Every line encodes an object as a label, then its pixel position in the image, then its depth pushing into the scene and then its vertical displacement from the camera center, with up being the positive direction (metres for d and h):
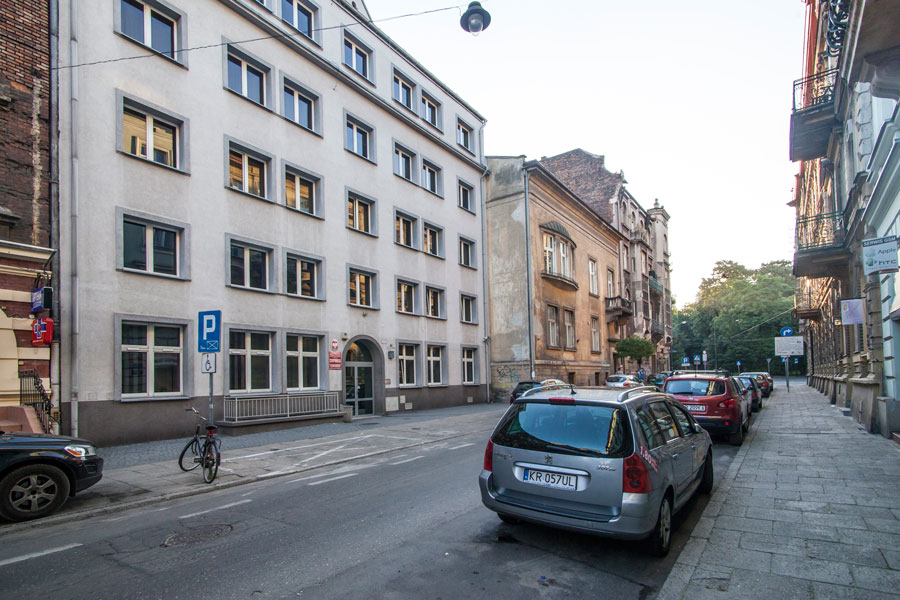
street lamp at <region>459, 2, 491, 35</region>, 10.97 +6.45
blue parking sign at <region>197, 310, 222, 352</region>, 9.74 +0.15
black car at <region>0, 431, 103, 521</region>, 6.61 -1.67
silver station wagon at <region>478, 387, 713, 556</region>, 4.66 -1.26
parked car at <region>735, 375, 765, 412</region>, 21.43 -2.75
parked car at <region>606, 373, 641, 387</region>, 27.82 -2.68
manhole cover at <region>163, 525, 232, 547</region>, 5.61 -2.12
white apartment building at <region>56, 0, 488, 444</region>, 12.93 +3.74
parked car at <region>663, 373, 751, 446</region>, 11.73 -1.66
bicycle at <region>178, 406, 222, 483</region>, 8.97 -1.96
